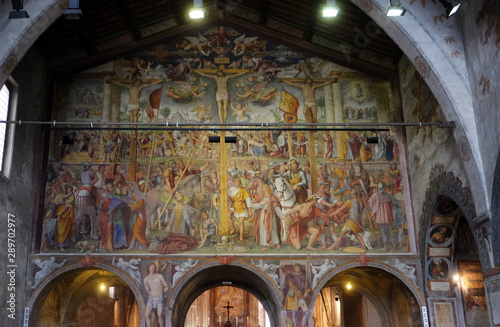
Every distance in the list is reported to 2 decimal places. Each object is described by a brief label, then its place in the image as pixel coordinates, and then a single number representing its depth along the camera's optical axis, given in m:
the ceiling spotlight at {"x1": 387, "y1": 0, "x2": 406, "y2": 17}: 12.21
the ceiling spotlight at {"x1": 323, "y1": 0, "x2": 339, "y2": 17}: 12.03
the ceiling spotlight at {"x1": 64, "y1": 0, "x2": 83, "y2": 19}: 11.77
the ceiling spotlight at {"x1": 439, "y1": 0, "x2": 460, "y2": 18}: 12.36
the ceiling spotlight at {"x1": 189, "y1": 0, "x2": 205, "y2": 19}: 11.94
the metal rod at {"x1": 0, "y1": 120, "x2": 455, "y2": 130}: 13.88
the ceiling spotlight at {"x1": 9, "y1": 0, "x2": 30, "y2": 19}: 12.07
